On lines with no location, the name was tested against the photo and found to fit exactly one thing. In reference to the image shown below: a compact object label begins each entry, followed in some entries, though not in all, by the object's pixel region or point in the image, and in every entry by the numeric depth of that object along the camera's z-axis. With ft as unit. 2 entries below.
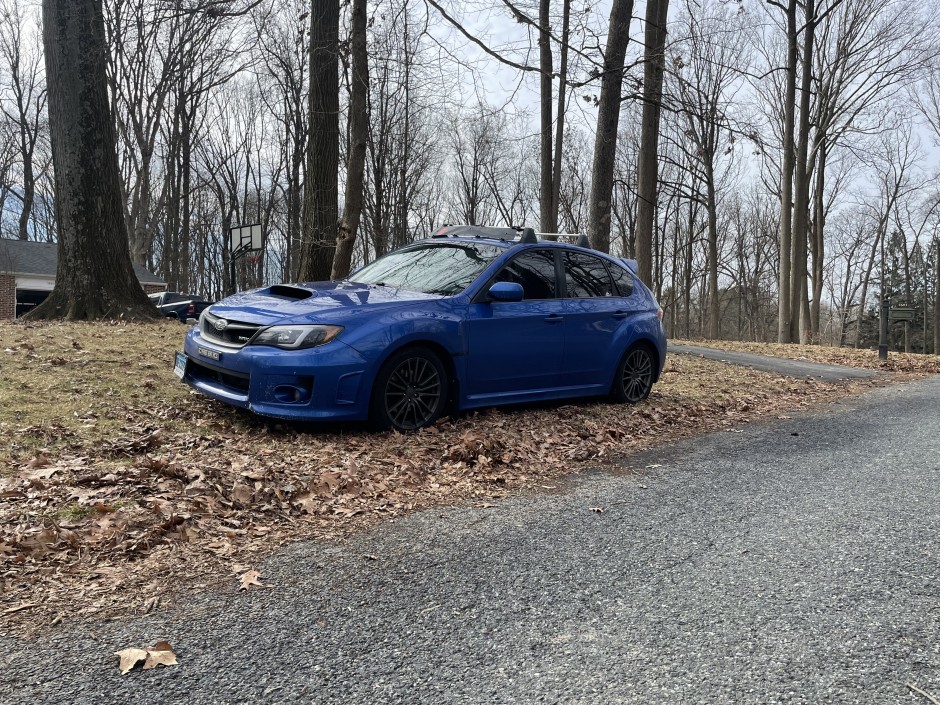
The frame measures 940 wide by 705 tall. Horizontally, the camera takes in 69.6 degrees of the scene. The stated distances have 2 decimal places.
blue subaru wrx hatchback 16.98
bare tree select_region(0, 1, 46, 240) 128.77
